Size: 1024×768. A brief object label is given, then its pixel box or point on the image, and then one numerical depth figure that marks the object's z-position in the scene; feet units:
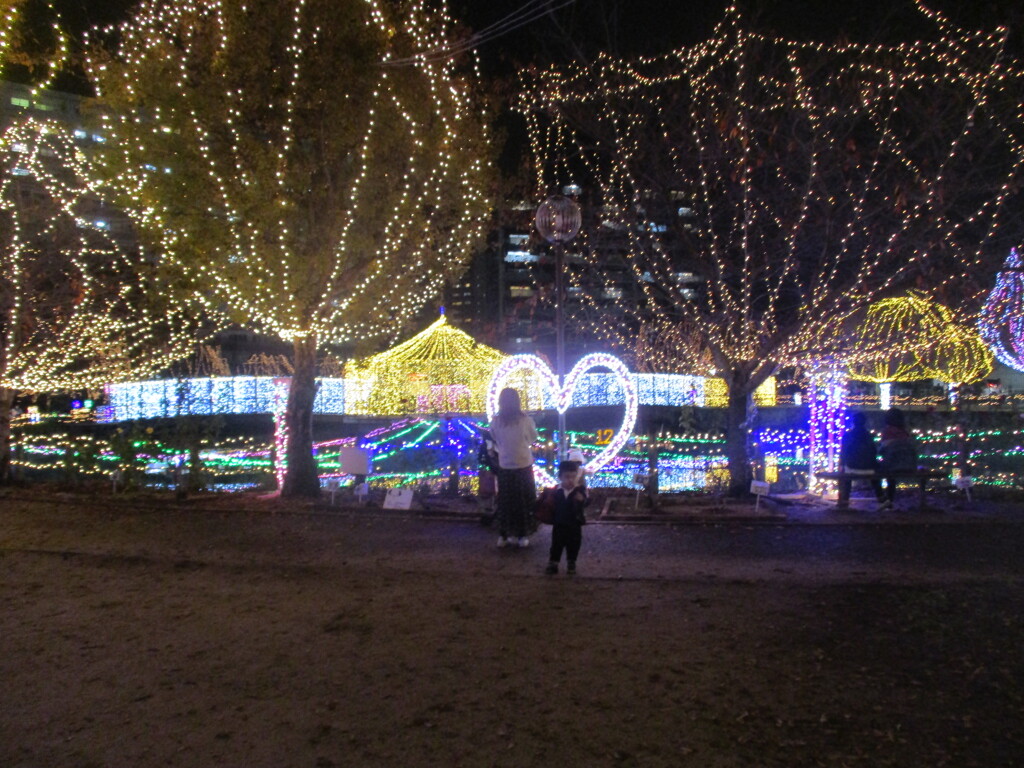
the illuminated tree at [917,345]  43.91
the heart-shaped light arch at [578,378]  39.52
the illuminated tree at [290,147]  38.32
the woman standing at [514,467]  28.07
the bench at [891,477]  35.96
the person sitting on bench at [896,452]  36.83
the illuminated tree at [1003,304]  43.72
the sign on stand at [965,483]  38.88
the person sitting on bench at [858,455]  37.22
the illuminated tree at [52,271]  45.39
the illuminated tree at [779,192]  36.19
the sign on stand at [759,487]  35.83
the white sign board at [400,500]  37.55
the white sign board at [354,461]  38.83
